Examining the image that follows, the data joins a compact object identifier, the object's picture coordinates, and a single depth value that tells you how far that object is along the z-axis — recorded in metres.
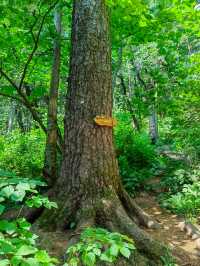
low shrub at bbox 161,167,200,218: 4.29
